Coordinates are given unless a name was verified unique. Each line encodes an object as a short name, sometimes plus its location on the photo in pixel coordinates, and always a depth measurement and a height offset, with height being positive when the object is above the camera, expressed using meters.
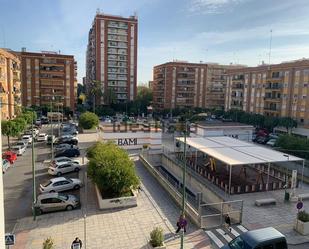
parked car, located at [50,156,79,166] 29.36 -6.98
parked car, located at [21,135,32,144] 42.67 -6.79
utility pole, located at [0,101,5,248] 7.65 -3.51
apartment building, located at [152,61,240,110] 94.75 +5.09
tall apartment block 90.75 +14.15
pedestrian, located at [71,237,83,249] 13.32 -7.16
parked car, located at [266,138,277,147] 47.98 -7.07
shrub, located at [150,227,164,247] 14.63 -7.36
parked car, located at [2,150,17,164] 31.71 -7.15
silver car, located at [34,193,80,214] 19.53 -7.61
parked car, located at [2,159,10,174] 28.48 -7.34
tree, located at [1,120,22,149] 36.41 -4.45
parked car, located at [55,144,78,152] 37.12 -6.98
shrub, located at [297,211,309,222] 17.20 -7.07
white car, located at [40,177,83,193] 22.92 -7.52
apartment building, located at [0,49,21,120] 50.59 +2.64
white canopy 24.98 -5.12
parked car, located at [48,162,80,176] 27.89 -7.35
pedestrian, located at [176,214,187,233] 15.00 -6.63
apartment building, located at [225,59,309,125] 57.31 +2.86
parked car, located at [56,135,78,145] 43.08 -6.87
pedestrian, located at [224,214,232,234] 17.47 -7.61
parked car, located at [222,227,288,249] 13.00 -6.57
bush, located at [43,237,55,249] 13.34 -7.20
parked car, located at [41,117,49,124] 69.91 -6.29
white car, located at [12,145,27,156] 35.50 -7.10
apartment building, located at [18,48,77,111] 76.83 +4.98
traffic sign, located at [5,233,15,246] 11.92 -6.21
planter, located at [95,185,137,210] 20.06 -7.65
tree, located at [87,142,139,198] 20.42 -5.66
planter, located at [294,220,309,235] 17.02 -7.66
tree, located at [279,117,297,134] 57.19 -4.27
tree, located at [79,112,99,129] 51.56 -4.58
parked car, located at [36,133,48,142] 45.94 -7.09
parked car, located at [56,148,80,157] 34.89 -7.17
